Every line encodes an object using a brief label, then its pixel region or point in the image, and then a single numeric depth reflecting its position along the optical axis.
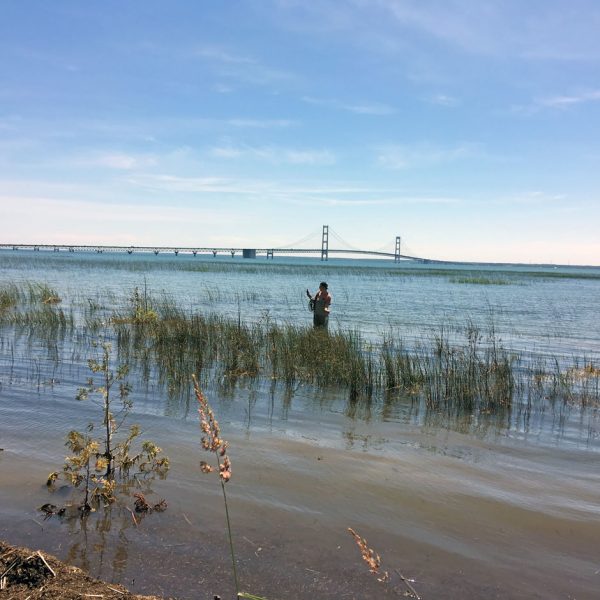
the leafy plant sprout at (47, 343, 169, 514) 4.87
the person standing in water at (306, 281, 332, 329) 15.01
